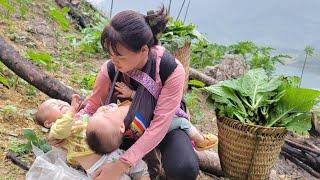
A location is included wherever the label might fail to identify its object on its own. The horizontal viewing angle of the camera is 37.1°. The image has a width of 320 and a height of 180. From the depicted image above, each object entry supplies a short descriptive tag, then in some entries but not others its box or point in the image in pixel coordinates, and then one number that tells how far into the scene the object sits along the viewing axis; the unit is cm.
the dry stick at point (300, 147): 363
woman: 214
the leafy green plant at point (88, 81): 392
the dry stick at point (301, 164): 367
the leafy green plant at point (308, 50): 442
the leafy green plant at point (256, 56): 549
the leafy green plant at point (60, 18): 505
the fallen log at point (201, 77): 481
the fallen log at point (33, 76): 304
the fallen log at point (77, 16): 655
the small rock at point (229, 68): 507
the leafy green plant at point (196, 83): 446
